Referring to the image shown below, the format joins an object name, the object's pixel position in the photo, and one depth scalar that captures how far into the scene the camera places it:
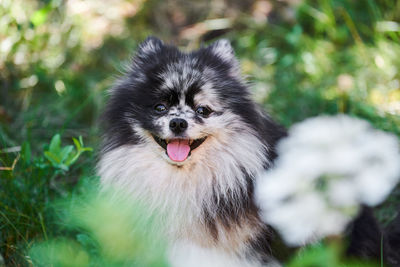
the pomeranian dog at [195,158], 2.35
